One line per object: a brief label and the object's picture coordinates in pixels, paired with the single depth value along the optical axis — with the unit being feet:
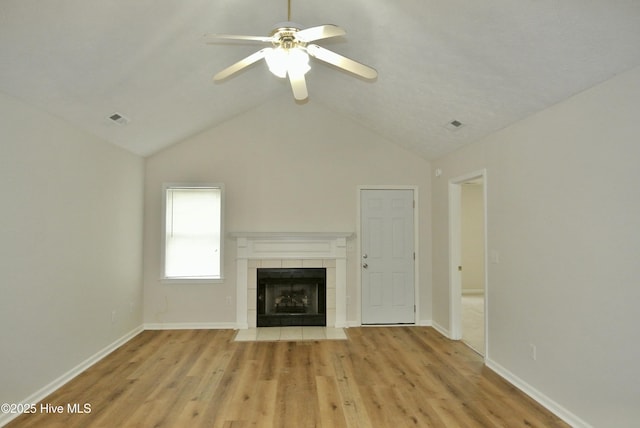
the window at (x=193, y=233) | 17.51
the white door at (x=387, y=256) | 18.04
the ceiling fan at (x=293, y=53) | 7.01
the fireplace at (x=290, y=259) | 17.40
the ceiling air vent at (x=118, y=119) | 12.32
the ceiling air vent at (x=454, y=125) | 13.31
